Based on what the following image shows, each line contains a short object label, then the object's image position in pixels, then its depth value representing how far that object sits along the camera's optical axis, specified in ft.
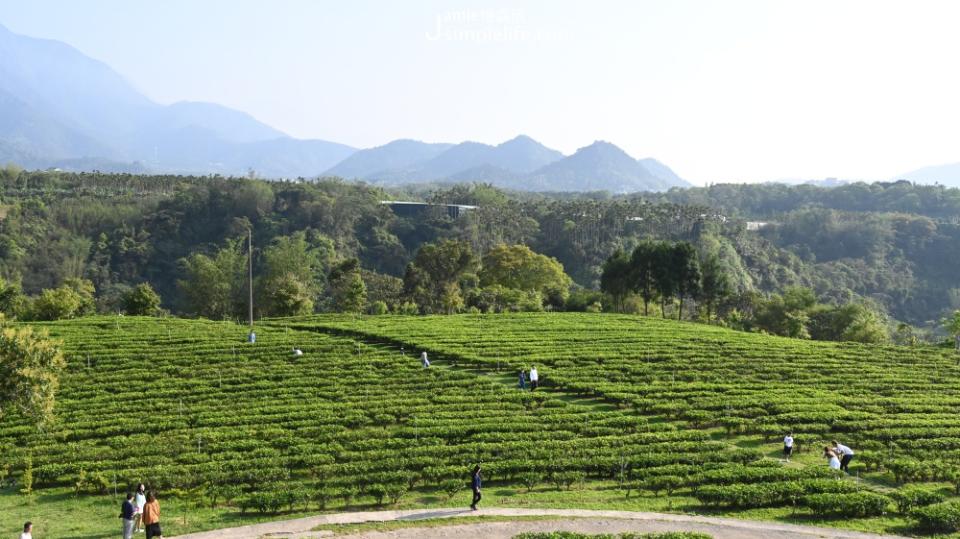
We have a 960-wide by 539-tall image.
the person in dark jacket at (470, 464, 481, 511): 73.46
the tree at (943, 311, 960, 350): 207.51
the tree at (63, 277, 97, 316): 236.43
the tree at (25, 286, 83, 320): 207.00
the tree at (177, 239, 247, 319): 279.90
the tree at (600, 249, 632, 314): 258.98
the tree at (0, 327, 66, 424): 82.48
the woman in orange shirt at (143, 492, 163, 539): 64.39
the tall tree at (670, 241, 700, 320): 243.19
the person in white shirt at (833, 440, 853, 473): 89.45
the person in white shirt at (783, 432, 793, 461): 92.79
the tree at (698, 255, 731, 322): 254.47
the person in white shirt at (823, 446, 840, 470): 86.17
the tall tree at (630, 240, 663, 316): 248.73
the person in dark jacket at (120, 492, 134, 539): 64.54
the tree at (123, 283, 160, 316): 220.84
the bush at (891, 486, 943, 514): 75.41
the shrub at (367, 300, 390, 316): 254.06
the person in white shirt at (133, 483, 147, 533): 67.56
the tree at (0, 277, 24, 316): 209.87
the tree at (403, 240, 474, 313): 279.08
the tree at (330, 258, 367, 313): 241.76
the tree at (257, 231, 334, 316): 237.25
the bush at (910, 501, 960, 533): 70.95
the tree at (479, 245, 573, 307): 296.51
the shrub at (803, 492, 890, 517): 74.95
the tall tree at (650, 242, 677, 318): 244.63
